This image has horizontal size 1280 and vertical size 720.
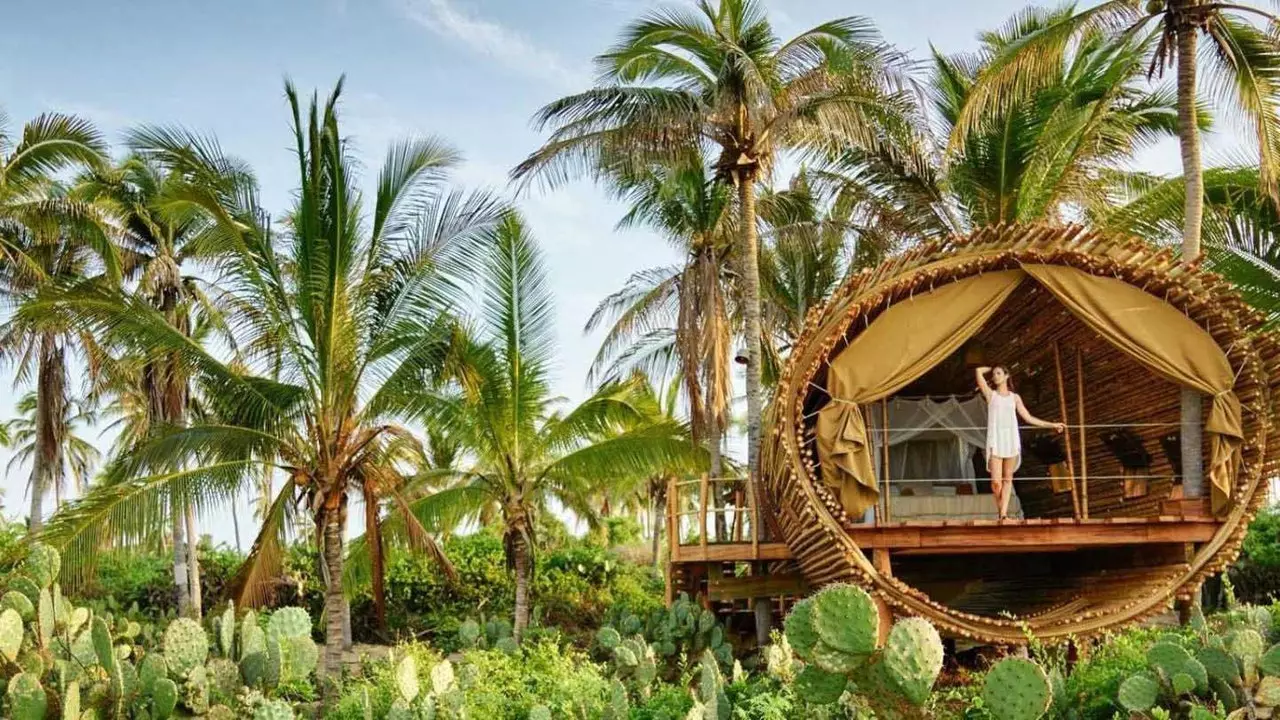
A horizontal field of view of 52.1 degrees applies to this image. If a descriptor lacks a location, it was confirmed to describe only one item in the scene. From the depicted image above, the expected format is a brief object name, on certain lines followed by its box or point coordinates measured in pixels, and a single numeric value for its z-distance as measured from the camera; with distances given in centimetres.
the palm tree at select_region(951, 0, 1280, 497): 1372
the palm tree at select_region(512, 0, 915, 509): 1616
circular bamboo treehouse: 1230
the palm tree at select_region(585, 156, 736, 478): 1820
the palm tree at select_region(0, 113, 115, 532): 1897
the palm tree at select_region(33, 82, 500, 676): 1334
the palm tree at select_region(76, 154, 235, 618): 1970
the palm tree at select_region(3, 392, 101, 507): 4228
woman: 1260
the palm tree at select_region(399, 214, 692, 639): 1645
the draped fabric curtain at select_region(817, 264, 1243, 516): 1241
